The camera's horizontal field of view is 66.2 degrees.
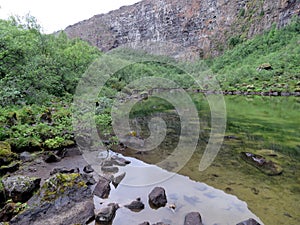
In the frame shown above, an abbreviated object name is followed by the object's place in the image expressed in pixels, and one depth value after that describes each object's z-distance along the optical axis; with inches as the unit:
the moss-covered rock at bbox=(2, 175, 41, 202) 176.7
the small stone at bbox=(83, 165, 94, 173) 249.9
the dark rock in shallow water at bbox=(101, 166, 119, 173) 256.8
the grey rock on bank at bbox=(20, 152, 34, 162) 265.4
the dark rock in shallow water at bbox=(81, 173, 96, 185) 219.2
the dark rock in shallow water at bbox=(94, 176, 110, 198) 200.1
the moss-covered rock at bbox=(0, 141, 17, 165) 241.3
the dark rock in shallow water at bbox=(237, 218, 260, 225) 155.3
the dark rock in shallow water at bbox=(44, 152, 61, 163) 270.1
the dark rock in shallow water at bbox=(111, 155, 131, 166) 283.6
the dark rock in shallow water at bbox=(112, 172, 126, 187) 228.9
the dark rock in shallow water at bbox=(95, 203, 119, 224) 165.3
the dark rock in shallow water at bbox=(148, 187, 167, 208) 190.2
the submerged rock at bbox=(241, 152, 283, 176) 258.3
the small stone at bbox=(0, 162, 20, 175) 227.8
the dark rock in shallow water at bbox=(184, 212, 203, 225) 161.2
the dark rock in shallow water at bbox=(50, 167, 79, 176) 232.6
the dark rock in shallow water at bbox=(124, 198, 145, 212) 184.4
